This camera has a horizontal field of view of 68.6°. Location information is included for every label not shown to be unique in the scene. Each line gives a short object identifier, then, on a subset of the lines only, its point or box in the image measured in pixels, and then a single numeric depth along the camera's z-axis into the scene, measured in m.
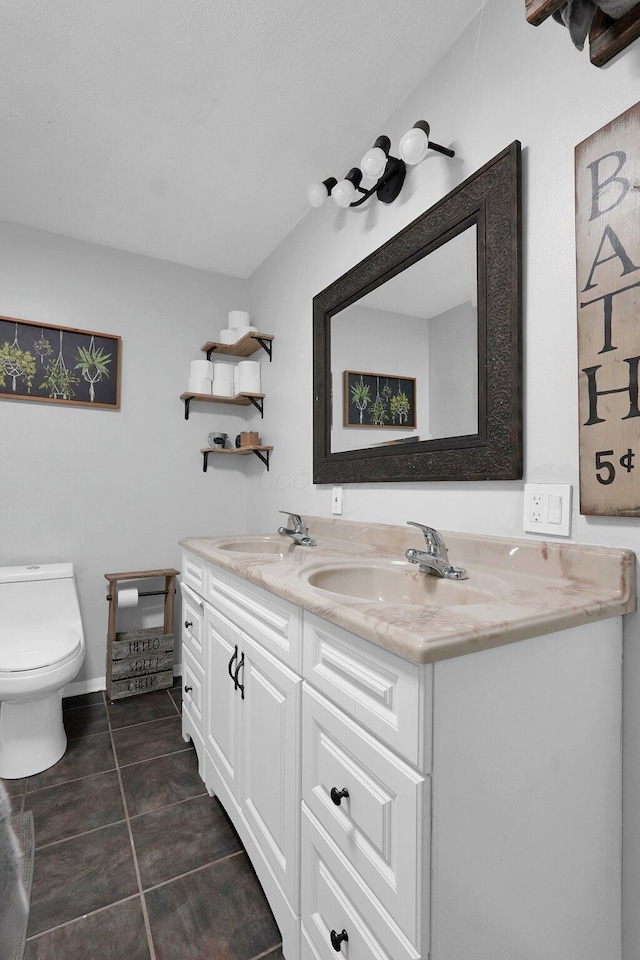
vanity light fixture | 1.32
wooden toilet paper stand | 2.39
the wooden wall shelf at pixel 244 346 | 2.54
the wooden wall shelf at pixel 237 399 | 2.62
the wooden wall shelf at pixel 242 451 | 2.57
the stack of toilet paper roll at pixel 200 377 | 2.62
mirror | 1.35
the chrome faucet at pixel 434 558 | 1.17
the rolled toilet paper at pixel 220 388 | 2.68
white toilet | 1.70
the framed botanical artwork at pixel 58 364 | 2.32
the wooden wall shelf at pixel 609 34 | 0.90
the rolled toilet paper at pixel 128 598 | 2.38
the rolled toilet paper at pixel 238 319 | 2.71
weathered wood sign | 0.93
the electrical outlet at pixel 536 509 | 1.12
